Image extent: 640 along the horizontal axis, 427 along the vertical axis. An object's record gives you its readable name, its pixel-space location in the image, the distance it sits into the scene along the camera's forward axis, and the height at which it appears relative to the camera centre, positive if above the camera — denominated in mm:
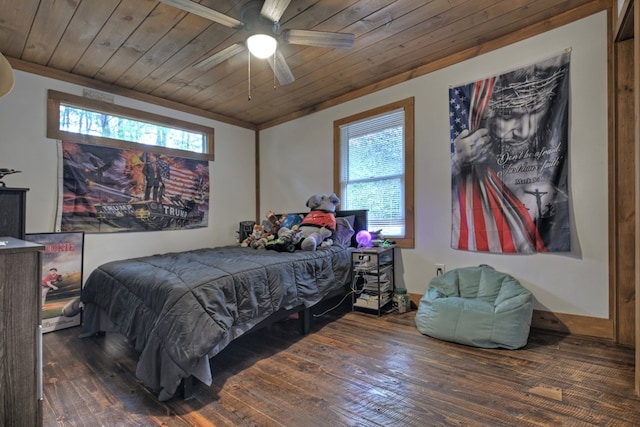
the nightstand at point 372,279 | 2988 -659
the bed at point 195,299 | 1641 -568
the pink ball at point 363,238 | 3301 -260
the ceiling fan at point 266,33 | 1846 +1211
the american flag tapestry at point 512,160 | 2379 +452
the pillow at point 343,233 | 3285 -206
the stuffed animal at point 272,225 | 3557 -125
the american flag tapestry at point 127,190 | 2982 +275
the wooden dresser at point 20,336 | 1037 -424
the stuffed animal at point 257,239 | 3289 -278
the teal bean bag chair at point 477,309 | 2150 -712
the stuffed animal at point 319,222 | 3010 -84
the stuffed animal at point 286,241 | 2945 -266
